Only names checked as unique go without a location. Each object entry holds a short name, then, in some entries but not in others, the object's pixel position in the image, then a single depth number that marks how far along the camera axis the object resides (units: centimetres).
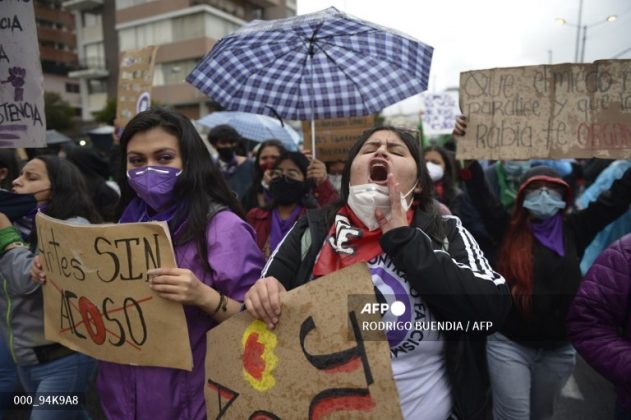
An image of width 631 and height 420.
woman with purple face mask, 161
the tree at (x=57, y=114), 2355
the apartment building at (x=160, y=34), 2972
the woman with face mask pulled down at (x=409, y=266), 134
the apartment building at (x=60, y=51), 3597
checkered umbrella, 299
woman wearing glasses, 307
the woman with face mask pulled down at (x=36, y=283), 197
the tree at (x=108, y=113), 2245
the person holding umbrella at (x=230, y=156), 519
